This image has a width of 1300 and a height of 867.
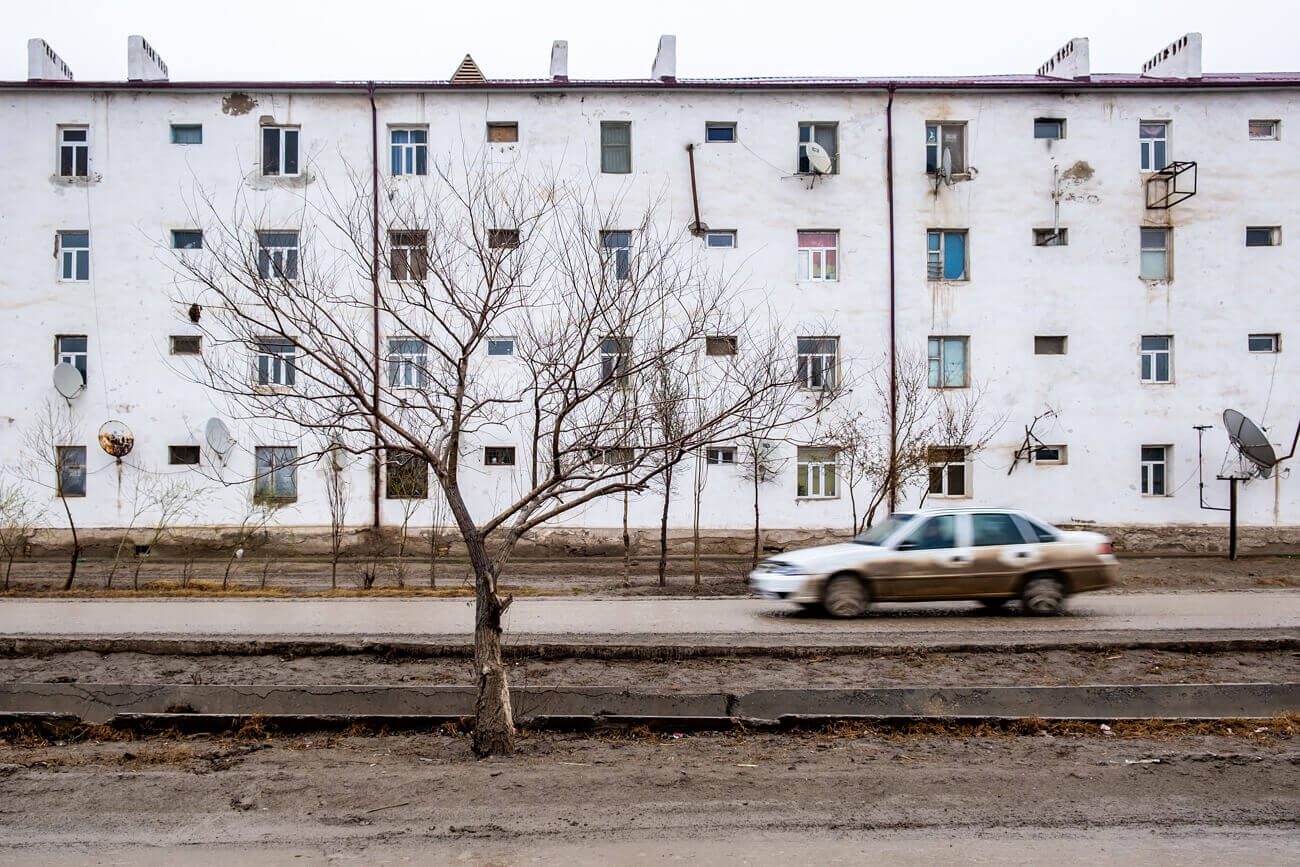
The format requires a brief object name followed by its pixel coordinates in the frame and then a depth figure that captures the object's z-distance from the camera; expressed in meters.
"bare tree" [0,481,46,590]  23.53
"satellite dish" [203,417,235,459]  26.20
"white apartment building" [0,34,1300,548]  26.83
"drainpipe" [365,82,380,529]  26.58
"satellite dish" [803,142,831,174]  26.52
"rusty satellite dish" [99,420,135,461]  26.23
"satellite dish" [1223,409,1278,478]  25.20
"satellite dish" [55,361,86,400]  25.88
